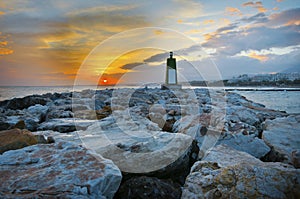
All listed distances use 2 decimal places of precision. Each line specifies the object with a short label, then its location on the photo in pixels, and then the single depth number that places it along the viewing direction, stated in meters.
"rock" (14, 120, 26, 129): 3.85
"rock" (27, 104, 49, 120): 5.55
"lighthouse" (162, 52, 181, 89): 19.55
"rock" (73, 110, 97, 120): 5.22
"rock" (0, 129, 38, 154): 2.32
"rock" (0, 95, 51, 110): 8.68
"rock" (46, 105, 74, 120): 5.28
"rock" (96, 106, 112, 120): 5.38
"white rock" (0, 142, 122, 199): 1.49
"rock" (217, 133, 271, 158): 2.96
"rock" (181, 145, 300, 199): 1.53
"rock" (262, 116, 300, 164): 2.76
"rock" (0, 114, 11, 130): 3.93
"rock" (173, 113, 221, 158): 3.20
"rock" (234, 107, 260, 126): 4.51
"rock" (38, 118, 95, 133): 3.88
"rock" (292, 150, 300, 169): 2.27
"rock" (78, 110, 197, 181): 2.29
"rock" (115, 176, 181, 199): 1.78
